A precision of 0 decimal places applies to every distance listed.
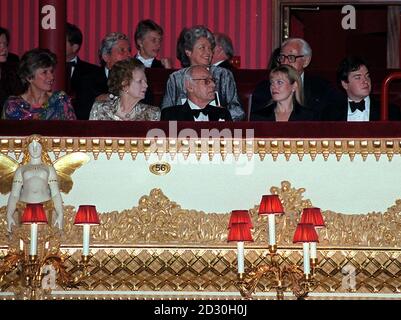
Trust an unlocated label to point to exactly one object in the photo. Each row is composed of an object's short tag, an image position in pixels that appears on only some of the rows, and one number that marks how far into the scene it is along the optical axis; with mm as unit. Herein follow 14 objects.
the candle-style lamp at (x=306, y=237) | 9201
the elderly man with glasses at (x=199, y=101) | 10698
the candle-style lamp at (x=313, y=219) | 9361
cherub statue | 9832
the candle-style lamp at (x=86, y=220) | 9436
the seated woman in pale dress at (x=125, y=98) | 10570
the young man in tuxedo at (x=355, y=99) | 10827
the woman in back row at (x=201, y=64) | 11233
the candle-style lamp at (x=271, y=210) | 9393
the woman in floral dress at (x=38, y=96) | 10629
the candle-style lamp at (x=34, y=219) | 9286
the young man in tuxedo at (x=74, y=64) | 12838
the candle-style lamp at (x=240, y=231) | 9249
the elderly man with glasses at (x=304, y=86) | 10977
